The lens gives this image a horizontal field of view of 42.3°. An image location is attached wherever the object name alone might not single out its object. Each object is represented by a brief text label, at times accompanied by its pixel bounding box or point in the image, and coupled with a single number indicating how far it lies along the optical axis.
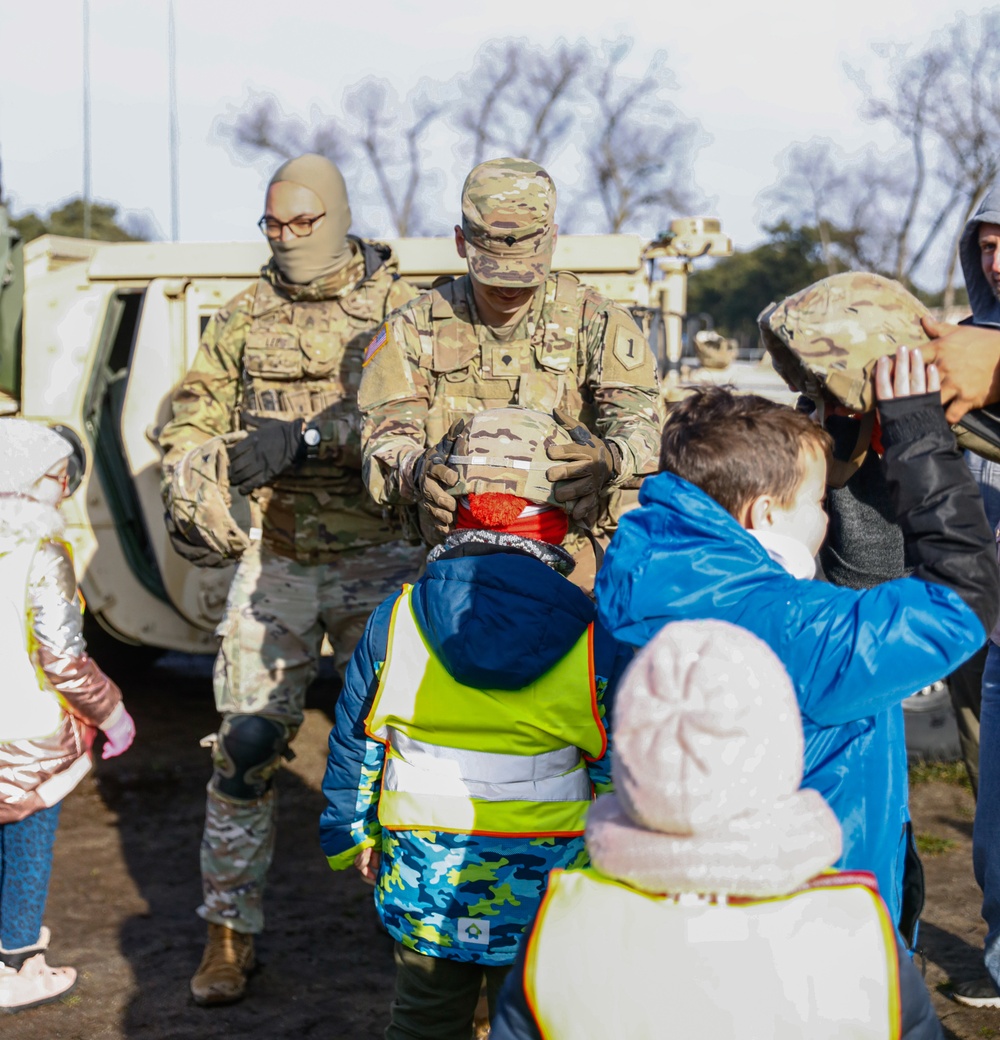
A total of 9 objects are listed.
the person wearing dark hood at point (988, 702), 2.76
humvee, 5.05
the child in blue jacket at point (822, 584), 1.70
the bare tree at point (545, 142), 28.61
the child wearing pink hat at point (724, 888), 1.42
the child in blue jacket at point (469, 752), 2.05
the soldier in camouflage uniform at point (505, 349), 3.13
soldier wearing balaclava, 3.64
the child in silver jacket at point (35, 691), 3.21
